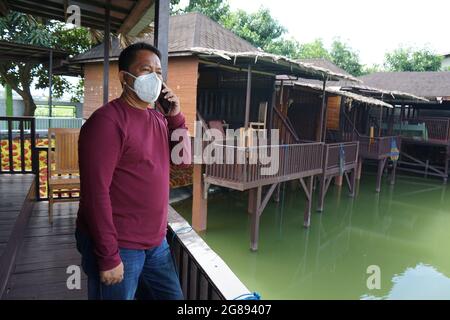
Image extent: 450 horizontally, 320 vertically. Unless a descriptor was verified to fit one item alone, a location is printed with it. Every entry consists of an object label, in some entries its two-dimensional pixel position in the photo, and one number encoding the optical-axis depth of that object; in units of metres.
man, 1.40
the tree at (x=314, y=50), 31.16
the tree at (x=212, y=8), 18.91
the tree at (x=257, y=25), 20.58
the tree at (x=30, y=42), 12.37
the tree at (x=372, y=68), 32.92
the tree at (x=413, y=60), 26.53
